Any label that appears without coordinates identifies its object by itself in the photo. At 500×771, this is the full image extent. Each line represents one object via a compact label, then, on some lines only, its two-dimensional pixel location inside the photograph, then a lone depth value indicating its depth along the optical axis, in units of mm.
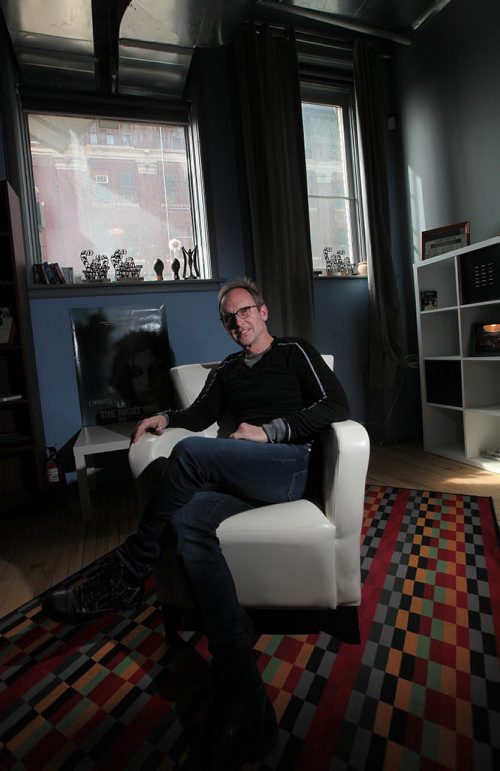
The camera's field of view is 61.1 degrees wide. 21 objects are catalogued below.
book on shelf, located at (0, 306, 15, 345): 2373
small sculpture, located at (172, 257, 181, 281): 2873
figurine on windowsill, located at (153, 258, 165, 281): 2857
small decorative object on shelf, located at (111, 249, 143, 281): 2820
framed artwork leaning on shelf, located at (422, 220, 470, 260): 2752
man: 923
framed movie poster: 2715
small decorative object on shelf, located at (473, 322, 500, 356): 2504
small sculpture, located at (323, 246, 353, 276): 3348
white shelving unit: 2516
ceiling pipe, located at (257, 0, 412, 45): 2793
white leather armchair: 1126
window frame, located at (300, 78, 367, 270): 3355
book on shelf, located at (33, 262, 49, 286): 2613
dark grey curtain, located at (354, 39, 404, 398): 3166
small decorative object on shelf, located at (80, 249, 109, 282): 2758
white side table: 2195
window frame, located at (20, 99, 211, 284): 2742
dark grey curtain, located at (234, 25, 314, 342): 2873
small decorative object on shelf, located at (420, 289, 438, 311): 2967
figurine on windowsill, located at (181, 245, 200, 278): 2963
